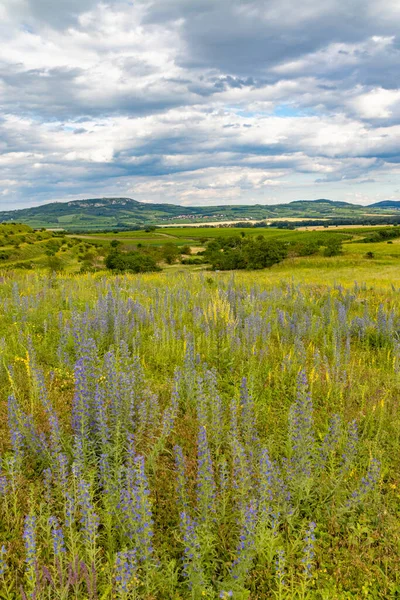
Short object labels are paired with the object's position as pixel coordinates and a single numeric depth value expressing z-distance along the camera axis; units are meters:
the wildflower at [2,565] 2.60
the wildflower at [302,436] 4.10
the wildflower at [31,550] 2.63
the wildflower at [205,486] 3.54
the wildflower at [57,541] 2.81
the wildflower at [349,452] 4.16
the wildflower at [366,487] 3.83
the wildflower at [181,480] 3.68
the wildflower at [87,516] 2.90
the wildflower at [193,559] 2.87
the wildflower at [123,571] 2.53
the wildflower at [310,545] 2.85
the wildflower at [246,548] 2.93
